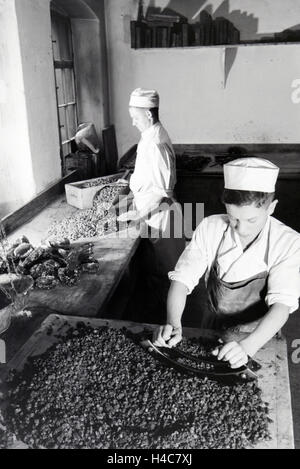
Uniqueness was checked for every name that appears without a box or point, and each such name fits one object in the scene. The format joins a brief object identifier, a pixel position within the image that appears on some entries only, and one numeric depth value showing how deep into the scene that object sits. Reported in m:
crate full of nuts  3.36
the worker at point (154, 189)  3.08
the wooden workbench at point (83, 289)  1.85
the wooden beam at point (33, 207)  2.98
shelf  4.77
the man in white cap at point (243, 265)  1.59
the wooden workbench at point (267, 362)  1.27
